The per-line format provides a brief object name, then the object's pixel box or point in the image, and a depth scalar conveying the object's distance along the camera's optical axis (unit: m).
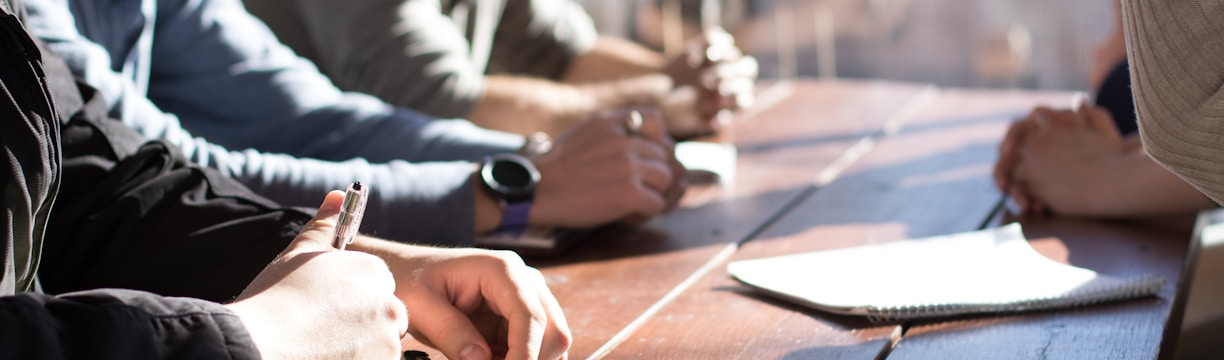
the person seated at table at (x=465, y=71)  1.85
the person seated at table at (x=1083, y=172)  1.25
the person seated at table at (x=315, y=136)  1.19
